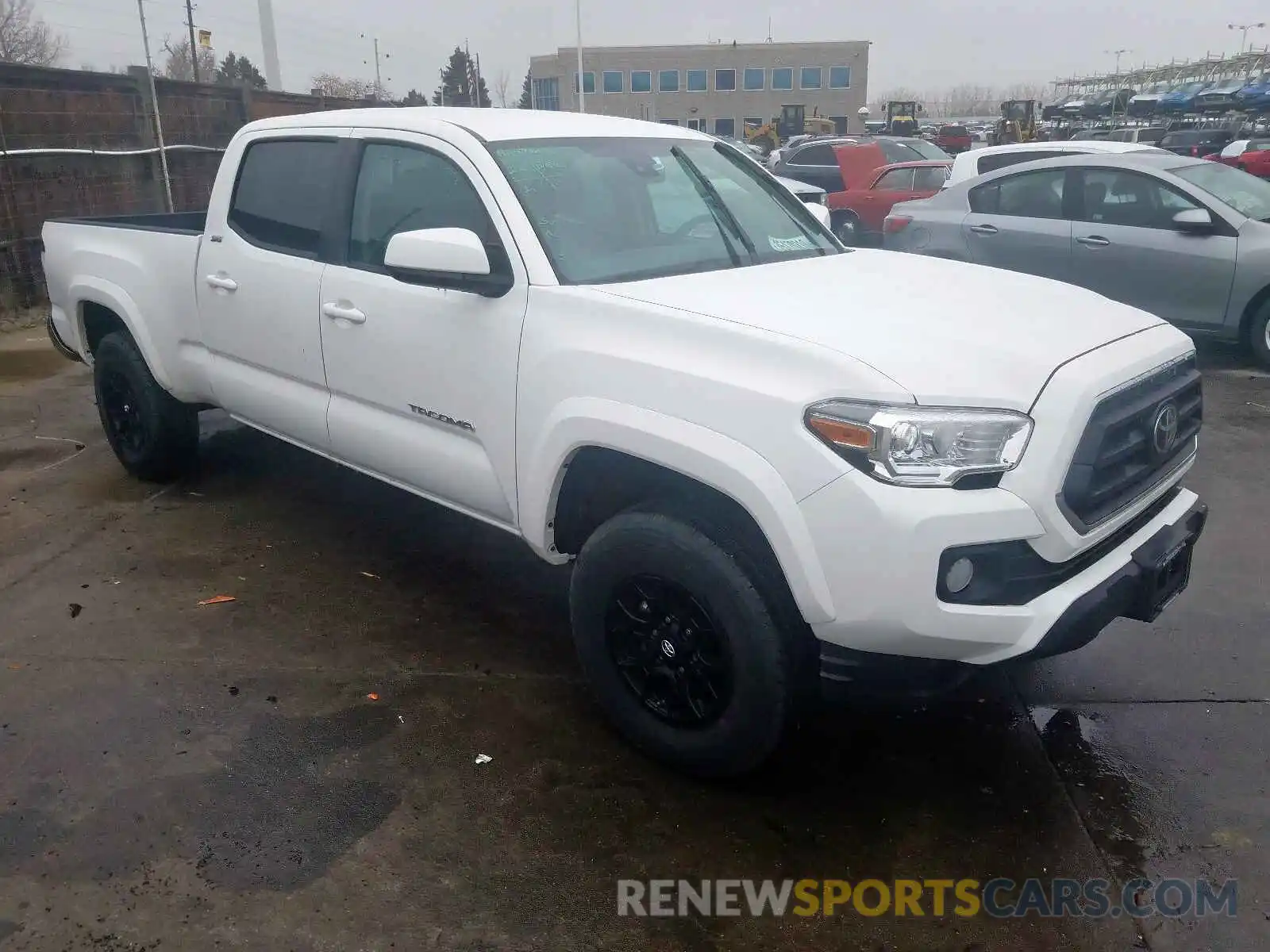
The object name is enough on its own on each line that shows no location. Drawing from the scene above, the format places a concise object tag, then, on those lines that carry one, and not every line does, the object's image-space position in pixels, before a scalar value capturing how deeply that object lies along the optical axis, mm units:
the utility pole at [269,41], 23578
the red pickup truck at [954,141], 37656
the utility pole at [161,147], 12047
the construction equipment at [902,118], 44000
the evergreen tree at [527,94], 92100
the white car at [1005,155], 9984
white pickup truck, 2436
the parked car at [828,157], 16969
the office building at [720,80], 86938
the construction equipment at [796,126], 46344
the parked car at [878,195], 13195
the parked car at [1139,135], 30719
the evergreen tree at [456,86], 71862
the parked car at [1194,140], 25891
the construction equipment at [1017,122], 33516
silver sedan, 7422
